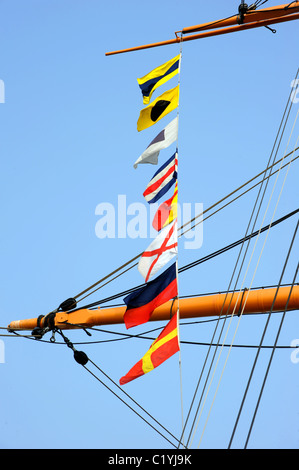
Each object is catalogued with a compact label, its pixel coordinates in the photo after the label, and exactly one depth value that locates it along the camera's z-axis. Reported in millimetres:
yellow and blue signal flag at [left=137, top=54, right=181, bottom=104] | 14805
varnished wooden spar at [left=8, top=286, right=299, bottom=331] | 14680
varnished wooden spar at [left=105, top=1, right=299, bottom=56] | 17938
